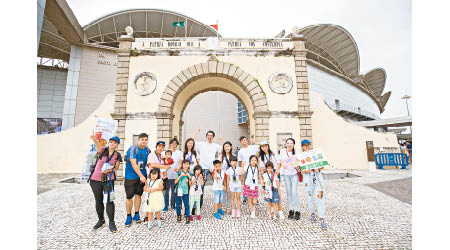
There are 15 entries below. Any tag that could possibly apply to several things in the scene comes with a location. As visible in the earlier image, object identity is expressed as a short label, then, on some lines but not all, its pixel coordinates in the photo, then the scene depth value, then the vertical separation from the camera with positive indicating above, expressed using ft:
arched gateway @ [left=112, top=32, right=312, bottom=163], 29.48 +10.22
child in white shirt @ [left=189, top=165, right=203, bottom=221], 13.69 -4.11
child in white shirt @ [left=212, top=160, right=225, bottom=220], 14.08 -3.87
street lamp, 87.22 +22.87
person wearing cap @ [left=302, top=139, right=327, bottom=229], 12.15 -3.46
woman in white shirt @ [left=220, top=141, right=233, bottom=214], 15.05 -2.33
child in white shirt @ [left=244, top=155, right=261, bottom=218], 13.82 -3.43
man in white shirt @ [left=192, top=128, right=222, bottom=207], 16.81 -1.42
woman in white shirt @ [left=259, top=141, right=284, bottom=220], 14.96 -1.43
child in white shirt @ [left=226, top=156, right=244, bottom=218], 14.30 -3.48
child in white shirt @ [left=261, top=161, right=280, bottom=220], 13.29 -3.82
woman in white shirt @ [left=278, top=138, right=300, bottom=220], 13.57 -2.63
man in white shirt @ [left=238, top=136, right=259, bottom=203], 15.99 -1.28
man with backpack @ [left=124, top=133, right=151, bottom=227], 12.58 -2.75
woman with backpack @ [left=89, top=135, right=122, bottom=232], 11.77 -2.97
